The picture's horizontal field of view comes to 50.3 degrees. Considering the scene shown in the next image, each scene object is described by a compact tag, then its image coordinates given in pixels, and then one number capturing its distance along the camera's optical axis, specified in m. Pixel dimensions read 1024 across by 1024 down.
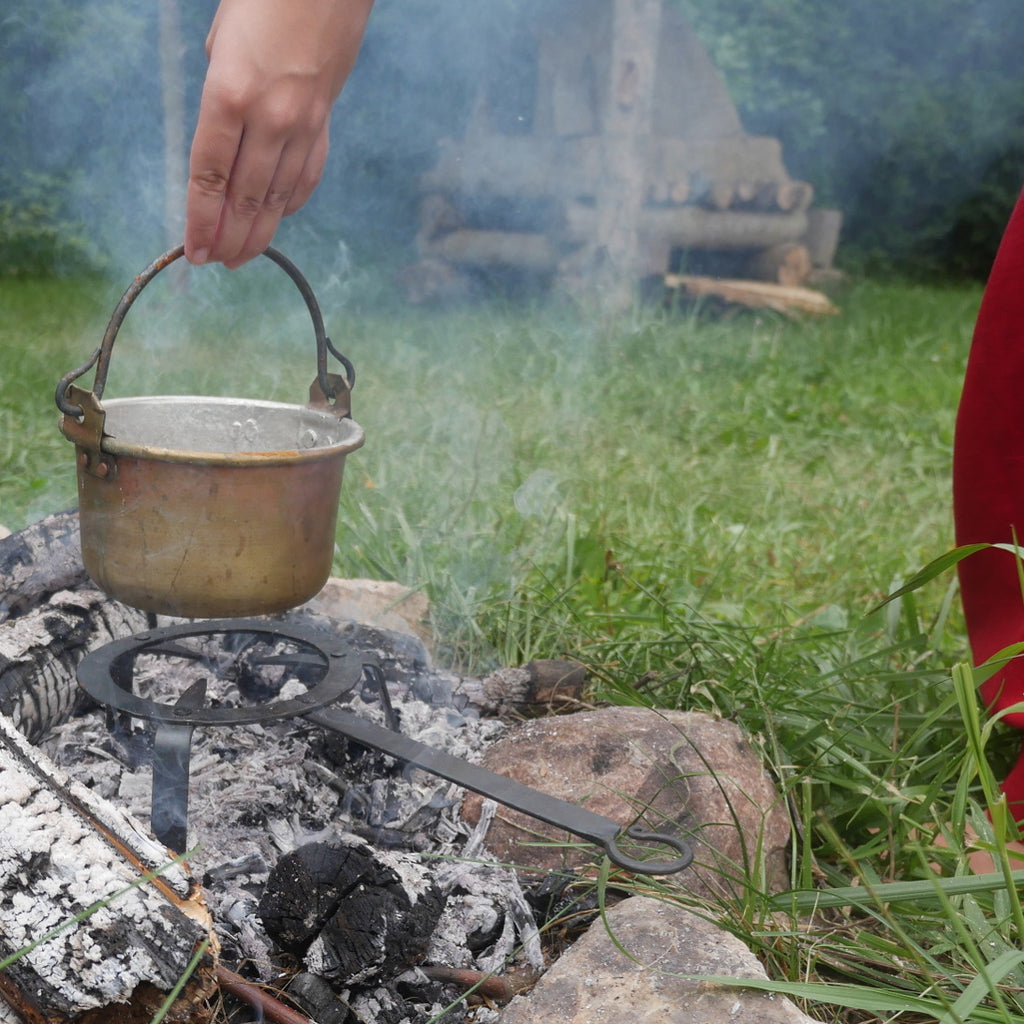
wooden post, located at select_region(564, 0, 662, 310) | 6.17
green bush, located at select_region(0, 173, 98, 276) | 4.65
